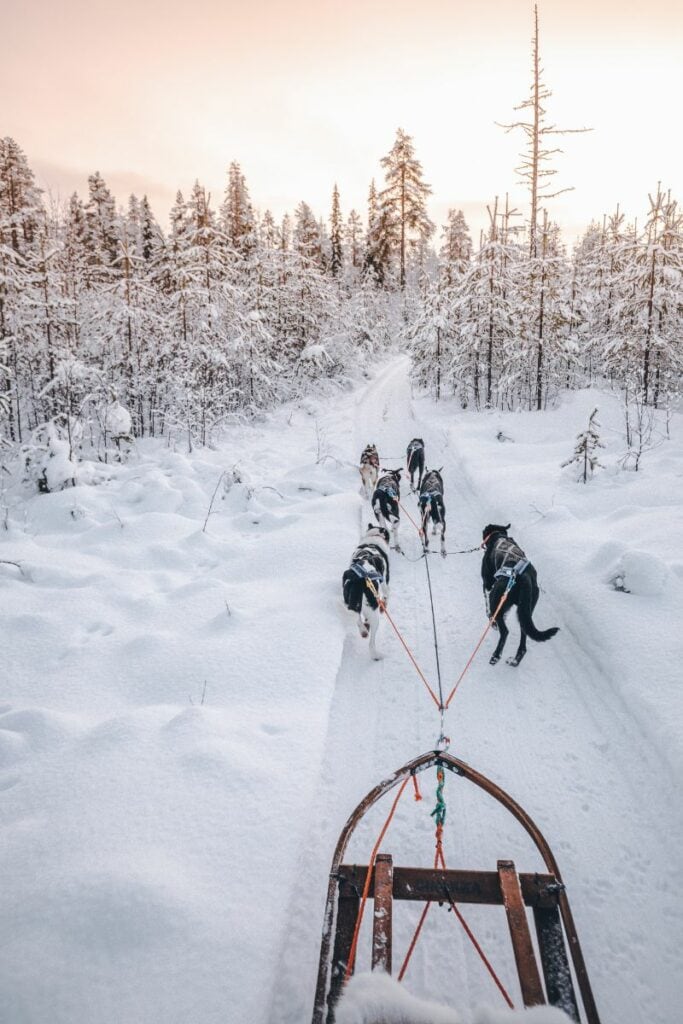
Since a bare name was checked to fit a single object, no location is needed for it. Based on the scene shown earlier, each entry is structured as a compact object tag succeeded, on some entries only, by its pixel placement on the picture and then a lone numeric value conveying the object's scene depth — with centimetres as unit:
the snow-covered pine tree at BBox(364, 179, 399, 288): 4062
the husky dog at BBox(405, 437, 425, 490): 1034
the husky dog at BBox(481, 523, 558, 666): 466
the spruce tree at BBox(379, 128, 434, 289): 4134
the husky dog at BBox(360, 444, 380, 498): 979
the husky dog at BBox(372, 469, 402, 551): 777
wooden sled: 194
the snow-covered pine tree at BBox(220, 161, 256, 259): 3183
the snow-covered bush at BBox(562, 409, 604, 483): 915
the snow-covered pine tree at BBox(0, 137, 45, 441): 1123
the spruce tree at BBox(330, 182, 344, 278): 4378
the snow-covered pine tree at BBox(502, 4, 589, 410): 1780
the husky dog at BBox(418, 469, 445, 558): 733
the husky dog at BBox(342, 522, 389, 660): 512
